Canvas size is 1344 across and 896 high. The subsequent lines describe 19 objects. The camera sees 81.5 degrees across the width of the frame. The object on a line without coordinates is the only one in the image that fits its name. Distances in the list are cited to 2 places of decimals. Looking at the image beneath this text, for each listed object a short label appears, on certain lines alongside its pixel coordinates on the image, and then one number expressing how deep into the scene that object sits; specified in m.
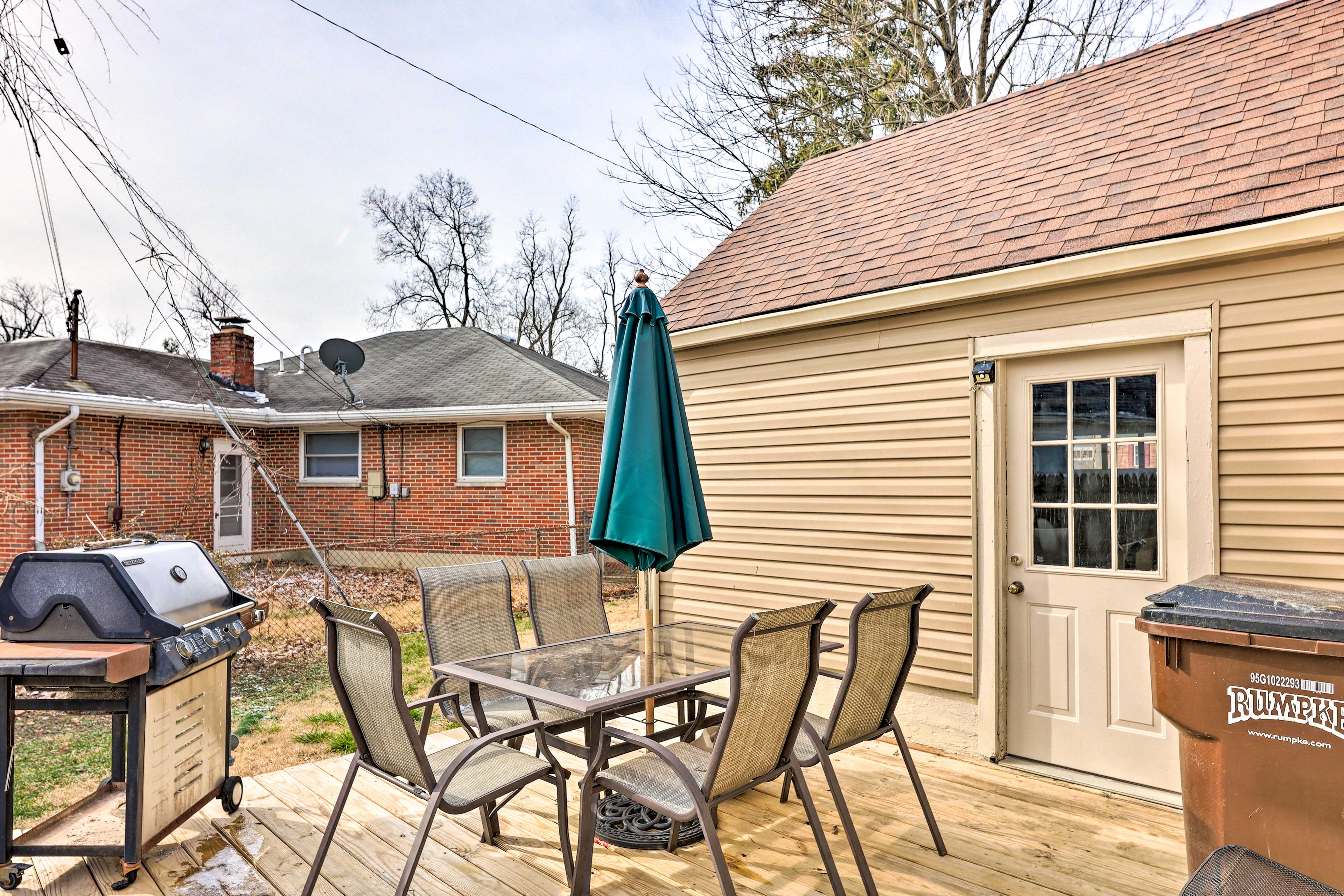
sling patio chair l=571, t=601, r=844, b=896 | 2.54
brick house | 10.44
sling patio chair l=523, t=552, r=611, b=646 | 4.29
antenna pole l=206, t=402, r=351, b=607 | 5.60
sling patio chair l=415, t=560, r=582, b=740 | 3.77
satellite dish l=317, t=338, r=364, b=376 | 13.41
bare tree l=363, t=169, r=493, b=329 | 22.73
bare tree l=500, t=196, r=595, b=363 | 24.36
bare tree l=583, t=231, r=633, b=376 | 24.52
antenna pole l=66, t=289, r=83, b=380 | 9.56
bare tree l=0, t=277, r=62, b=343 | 23.42
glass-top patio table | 2.91
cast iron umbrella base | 3.35
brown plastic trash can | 2.45
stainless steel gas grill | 2.81
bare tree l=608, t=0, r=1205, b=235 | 11.48
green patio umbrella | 3.54
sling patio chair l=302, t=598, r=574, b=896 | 2.60
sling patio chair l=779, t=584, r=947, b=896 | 3.03
